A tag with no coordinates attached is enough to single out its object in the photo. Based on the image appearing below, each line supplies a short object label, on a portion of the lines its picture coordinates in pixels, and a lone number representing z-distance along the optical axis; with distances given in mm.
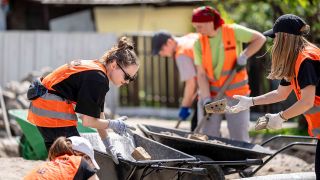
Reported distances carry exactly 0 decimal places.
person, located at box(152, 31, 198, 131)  10835
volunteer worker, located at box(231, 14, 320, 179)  6487
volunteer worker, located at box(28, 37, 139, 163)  7029
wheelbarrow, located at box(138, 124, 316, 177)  8475
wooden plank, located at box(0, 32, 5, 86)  19155
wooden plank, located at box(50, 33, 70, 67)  19155
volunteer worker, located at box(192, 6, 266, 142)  10165
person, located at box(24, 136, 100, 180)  6037
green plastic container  10716
